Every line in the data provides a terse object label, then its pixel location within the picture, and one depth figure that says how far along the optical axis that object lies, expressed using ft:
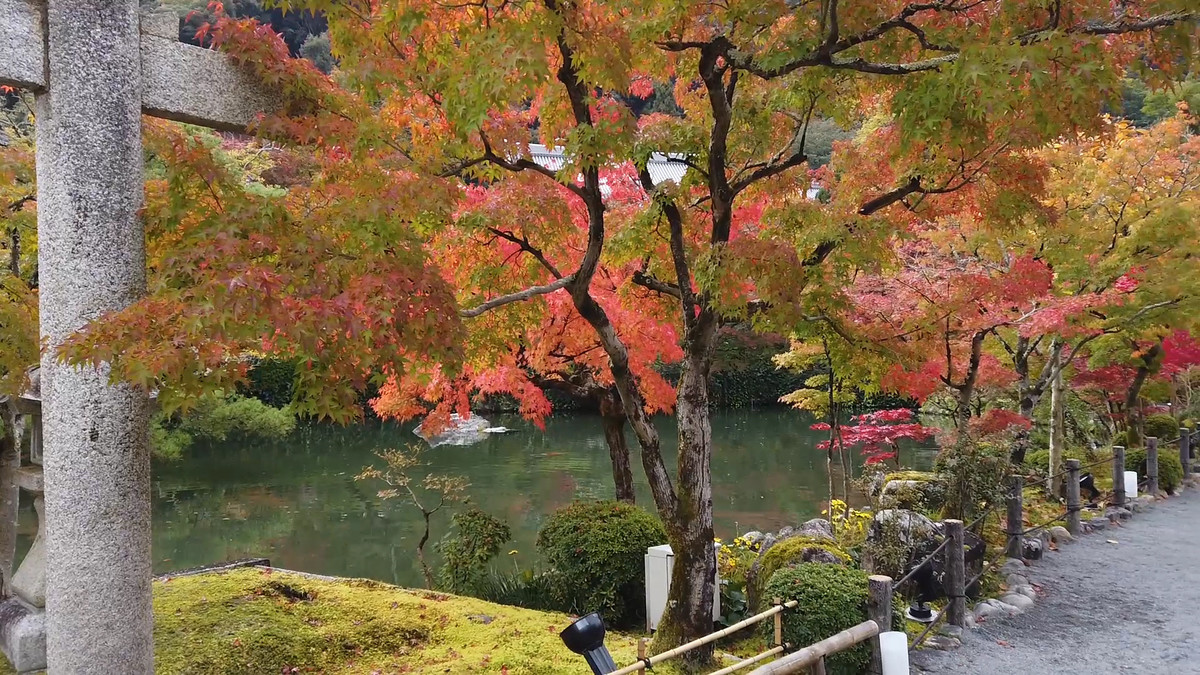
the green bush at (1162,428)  36.17
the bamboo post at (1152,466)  29.12
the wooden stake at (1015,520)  20.54
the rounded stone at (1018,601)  17.22
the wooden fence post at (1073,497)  23.59
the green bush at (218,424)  42.04
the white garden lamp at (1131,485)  27.94
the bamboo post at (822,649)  9.38
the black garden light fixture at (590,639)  7.41
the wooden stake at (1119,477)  26.58
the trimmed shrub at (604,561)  17.83
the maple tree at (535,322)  15.75
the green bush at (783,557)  15.60
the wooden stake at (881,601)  12.65
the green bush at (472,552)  19.88
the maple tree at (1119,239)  22.45
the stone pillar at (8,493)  12.96
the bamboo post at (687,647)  8.81
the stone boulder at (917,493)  22.84
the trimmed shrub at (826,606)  13.28
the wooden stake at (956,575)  15.89
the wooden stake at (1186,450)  32.94
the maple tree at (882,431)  24.13
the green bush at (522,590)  18.90
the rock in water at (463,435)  54.44
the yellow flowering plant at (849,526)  20.13
